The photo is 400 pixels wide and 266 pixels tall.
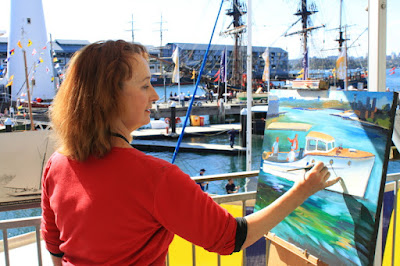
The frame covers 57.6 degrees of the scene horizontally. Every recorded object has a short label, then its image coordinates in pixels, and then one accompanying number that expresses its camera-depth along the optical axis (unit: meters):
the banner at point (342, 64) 20.69
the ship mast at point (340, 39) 41.75
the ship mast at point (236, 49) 32.39
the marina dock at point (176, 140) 19.94
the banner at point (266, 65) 22.73
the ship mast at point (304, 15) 36.50
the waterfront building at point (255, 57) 69.69
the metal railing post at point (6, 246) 1.74
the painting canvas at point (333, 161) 1.43
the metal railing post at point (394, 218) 2.05
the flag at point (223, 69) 25.75
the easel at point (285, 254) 1.72
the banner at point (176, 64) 24.05
